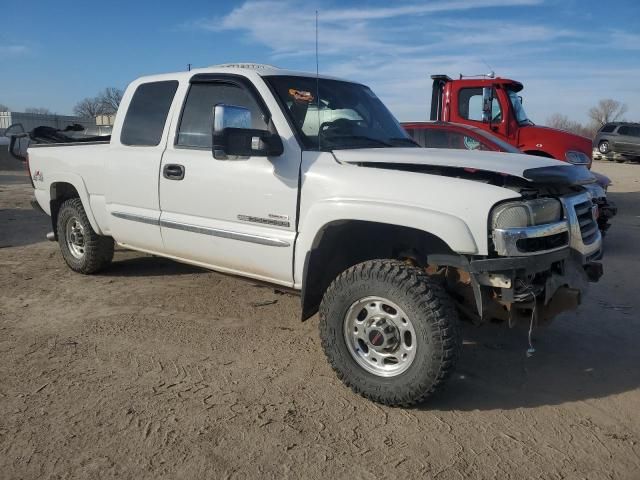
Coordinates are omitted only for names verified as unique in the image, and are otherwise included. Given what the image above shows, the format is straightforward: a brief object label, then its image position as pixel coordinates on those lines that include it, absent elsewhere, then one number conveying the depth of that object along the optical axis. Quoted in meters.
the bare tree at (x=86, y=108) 50.97
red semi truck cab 9.96
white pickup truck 3.16
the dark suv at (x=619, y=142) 26.44
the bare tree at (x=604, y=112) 73.06
